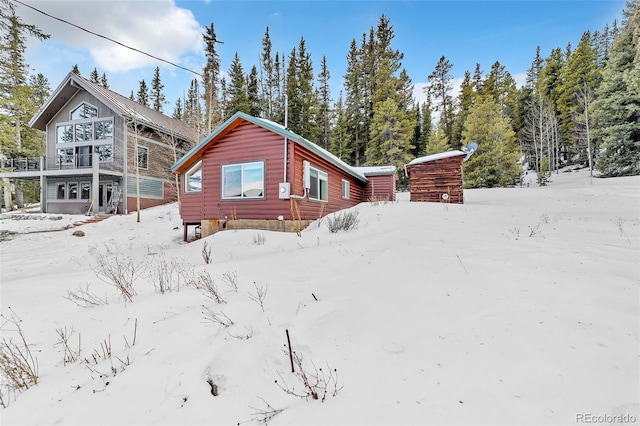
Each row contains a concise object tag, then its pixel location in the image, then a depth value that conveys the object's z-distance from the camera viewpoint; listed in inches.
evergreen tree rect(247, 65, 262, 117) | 1013.1
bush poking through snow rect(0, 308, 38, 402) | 73.9
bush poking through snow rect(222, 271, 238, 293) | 125.0
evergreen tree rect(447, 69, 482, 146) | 1187.9
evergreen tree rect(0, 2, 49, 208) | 484.4
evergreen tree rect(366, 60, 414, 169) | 948.0
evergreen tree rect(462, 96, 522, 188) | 805.9
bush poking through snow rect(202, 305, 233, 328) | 93.9
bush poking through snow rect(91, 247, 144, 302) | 126.3
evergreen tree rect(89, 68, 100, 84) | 1325.0
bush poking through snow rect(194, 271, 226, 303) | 112.4
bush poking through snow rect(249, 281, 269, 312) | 106.7
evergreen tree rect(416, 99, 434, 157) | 1231.7
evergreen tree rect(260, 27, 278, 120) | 1213.7
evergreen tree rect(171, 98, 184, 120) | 1435.0
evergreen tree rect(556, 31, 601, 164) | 1006.4
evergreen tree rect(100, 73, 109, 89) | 1320.0
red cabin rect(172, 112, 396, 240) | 349.4
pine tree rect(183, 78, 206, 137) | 1236.5
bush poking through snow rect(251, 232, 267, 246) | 260.5
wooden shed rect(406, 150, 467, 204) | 472.4
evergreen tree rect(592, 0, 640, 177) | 658.2
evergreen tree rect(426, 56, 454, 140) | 1304.1
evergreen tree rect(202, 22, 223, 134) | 754.8
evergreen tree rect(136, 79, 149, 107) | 1326.3
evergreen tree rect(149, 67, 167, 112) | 1342.3
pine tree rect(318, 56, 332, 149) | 1146.0
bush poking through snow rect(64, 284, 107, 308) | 121.9
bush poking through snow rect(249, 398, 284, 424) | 57.7
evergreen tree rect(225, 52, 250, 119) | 963.3
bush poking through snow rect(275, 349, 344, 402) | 62.4
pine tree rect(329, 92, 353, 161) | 1136.2
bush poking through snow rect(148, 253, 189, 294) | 132.2
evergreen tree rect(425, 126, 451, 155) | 995.9
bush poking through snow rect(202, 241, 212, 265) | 191.7
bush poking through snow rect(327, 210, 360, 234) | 265.1
